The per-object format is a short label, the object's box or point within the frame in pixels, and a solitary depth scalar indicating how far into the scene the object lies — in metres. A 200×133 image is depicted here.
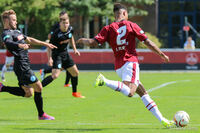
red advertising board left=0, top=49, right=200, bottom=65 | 47.09
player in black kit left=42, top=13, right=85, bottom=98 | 25.42
